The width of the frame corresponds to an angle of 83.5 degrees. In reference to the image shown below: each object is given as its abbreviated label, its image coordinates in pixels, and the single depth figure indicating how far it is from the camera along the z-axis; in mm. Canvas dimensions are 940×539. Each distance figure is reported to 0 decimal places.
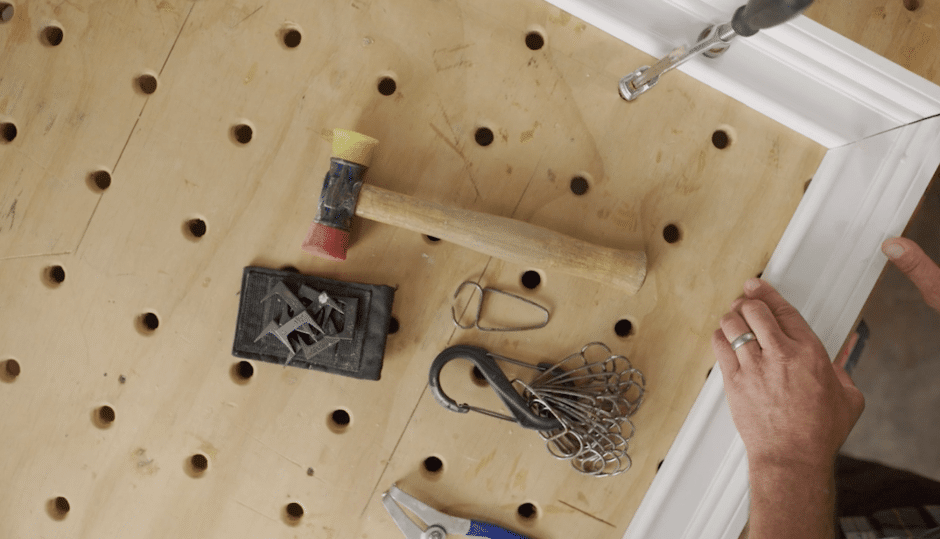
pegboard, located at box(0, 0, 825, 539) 984
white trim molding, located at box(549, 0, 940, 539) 915
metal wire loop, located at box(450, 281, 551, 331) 990
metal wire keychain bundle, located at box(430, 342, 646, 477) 946
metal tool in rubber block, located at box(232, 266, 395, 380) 961
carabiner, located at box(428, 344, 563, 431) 935
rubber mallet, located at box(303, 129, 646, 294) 912
